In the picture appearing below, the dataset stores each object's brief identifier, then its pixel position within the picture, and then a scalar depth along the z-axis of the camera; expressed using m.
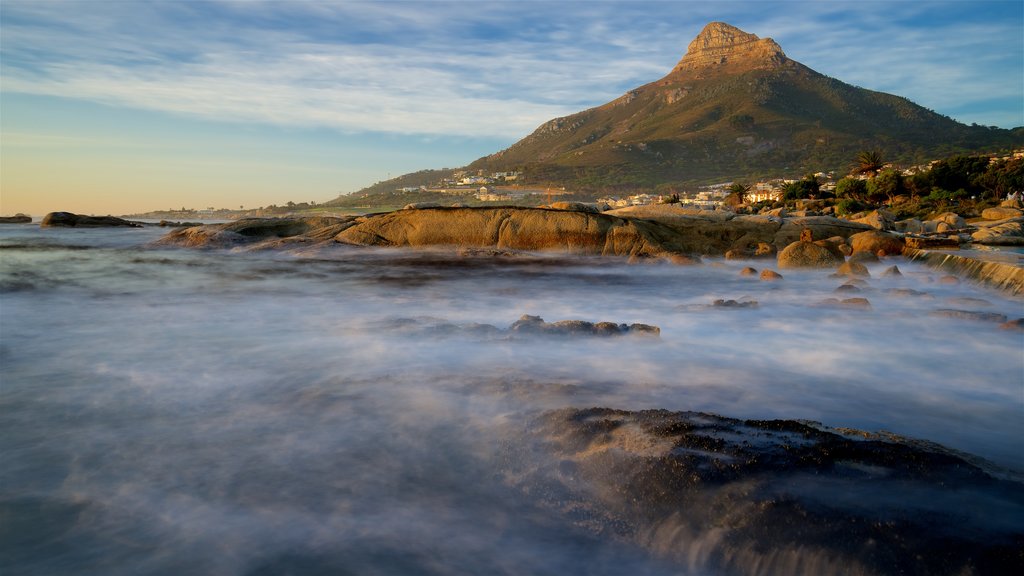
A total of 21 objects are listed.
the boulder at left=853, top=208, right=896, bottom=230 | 28.42
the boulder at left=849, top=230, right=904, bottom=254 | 19.34
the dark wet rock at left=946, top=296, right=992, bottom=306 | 10.59
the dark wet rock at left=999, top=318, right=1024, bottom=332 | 8.32
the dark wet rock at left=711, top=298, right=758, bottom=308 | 10.63
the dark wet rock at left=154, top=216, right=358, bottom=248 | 23.77
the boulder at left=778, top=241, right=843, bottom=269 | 15.78
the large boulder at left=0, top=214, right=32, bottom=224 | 49.70
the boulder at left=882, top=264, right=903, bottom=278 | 14.46
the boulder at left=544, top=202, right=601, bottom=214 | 21.15
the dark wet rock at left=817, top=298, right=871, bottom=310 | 10.43
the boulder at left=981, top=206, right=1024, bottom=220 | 32.80
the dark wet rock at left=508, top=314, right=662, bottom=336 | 7.96
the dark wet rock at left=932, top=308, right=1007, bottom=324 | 9.00
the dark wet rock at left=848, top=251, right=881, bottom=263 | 17.36
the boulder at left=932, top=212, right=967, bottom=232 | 29.91
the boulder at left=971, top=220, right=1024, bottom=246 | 21.44
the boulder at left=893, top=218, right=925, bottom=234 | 30.69
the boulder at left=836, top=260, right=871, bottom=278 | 14.37
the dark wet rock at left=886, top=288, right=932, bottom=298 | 11.79
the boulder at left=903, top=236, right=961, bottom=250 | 19.53
